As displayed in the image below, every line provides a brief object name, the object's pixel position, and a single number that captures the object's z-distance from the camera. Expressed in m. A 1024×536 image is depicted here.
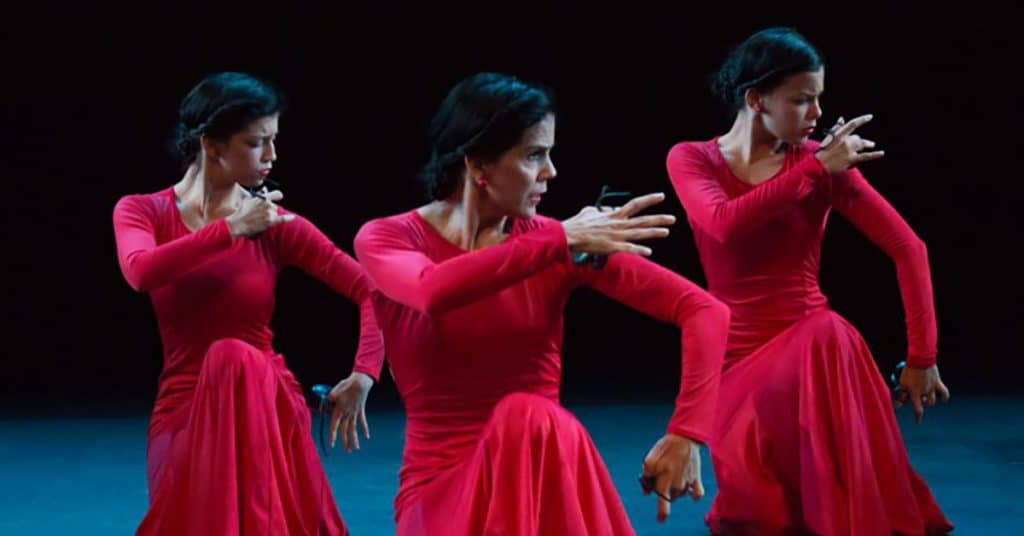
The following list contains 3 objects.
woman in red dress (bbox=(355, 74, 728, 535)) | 3.76
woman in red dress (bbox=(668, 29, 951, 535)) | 5.68
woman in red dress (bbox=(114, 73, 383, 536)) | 5.31
